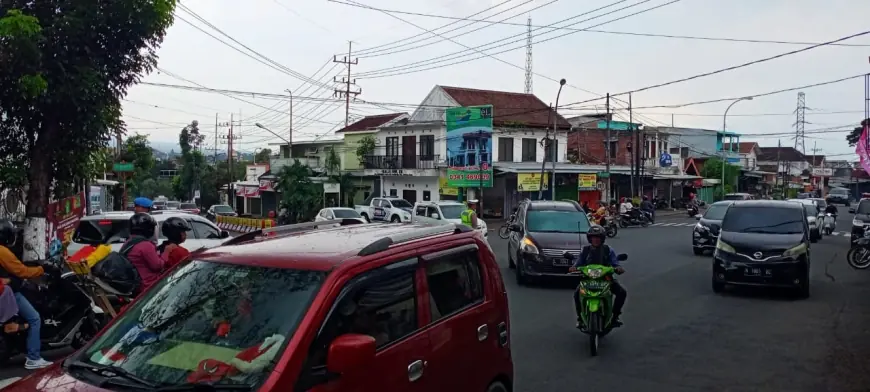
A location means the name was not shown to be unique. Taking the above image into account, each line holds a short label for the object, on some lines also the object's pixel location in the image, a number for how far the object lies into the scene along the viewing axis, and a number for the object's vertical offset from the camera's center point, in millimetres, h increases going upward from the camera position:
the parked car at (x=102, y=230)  12750 -918
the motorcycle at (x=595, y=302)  8797 -1499
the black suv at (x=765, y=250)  13078 -1252
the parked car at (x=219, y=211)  47559 -2137
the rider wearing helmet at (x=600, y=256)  9289 -988
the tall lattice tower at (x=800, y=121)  87044 +7643
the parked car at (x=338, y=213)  33906 -1548
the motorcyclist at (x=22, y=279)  7230 -1031
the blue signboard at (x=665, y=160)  58406 +1773
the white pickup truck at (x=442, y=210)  29844 -1247
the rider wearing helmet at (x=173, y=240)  7777 -665
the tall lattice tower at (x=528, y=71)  57375 +8876
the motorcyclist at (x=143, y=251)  7680 -765
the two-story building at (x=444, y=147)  46031 +2301
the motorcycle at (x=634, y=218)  38000 -1976
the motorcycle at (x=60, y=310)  7926 -1473
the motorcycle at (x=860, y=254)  18156 -1845
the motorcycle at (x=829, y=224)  31469 -1847
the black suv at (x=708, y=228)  21222 -1402
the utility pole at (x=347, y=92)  57581 +7223
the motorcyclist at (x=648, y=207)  40156 -1432
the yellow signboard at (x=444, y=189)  45469 -527
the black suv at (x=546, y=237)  14367 -1164
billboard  43625 +2447
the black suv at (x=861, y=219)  22125 -1181
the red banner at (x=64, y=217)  15156 -836
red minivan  3455 -789
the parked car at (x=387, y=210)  37688 -1586
